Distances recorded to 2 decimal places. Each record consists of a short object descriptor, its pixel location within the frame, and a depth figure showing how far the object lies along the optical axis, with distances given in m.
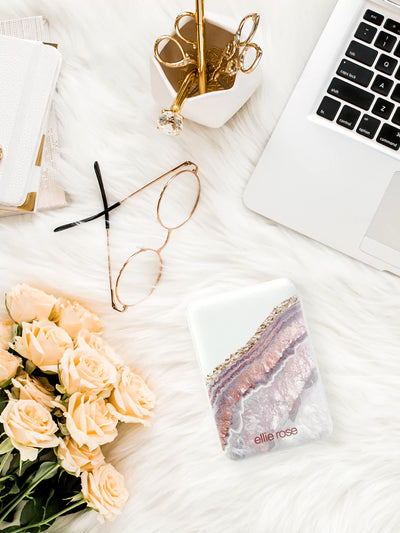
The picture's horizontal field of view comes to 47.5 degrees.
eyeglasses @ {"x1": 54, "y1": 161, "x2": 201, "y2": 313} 0.53
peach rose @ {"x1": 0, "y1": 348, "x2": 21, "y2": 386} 0.43
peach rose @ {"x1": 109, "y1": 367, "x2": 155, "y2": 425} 0.46
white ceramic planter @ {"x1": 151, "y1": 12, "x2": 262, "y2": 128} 0.41
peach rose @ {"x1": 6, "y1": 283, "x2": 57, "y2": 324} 0.46
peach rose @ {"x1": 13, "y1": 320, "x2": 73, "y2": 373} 0.43
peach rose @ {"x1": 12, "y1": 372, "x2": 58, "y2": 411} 0.43
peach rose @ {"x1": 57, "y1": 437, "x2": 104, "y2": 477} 0.44
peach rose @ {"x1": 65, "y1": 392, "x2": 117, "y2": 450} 0.42
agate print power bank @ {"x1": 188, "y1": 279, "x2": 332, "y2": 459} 0.51
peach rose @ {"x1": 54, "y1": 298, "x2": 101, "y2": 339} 0.48
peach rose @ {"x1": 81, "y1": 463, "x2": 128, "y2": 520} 0.45
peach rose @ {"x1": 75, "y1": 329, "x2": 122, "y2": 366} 0.46
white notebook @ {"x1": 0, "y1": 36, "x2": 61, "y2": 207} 0.47
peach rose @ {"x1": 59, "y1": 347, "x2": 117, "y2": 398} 0.42
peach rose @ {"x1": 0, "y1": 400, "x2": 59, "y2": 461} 0.40
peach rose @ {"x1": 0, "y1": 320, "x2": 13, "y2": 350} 0.46
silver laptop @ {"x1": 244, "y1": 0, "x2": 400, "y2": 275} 0.46
